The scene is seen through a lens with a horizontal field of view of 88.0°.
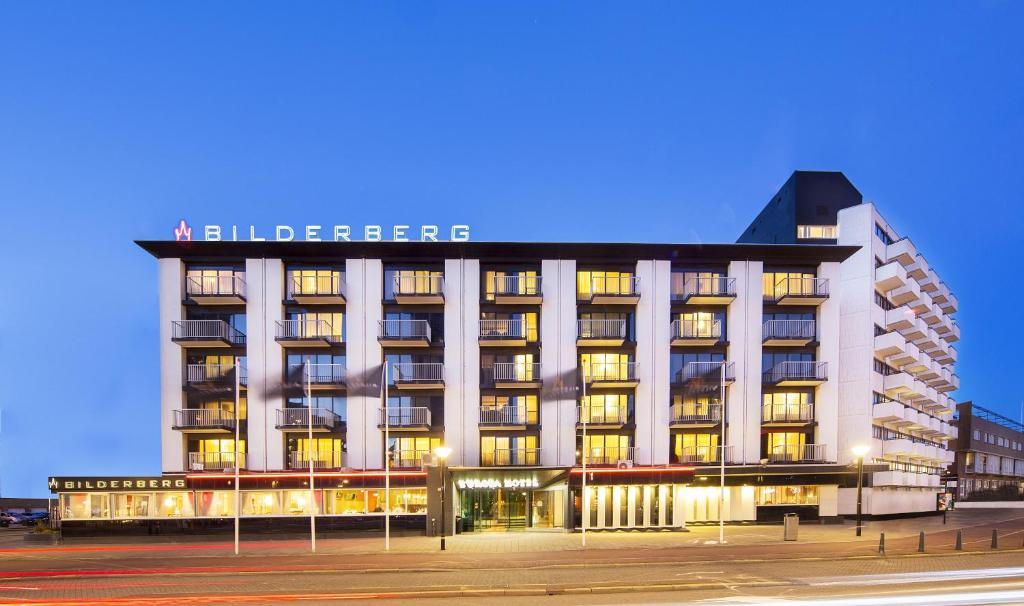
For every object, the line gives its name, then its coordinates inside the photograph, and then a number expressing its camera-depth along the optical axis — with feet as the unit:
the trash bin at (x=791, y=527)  92.73
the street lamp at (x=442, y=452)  89.76
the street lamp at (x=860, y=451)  96.53
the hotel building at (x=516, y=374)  110.42
